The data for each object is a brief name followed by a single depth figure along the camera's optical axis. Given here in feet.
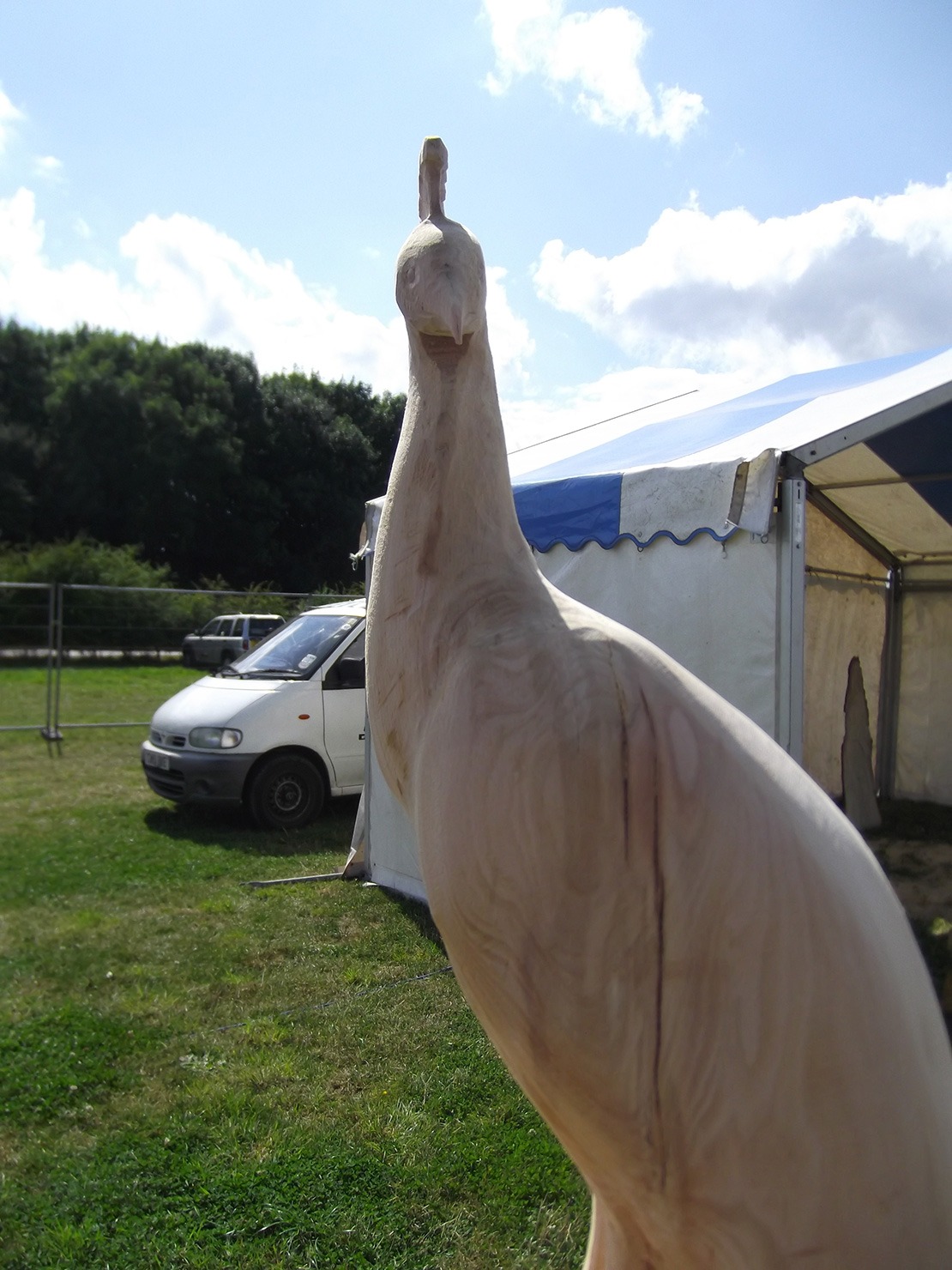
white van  24.41
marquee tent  11.58
